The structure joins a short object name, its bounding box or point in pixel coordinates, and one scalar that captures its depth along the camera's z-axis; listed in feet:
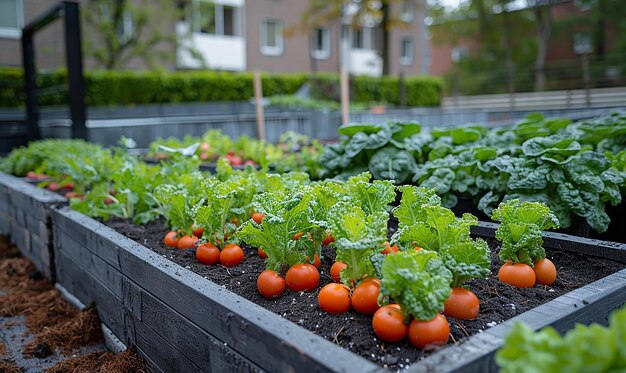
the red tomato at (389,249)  7.59
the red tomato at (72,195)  14.95
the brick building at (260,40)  52.65
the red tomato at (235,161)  18.73
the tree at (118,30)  51.16
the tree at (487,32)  116.78
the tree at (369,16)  66.64
